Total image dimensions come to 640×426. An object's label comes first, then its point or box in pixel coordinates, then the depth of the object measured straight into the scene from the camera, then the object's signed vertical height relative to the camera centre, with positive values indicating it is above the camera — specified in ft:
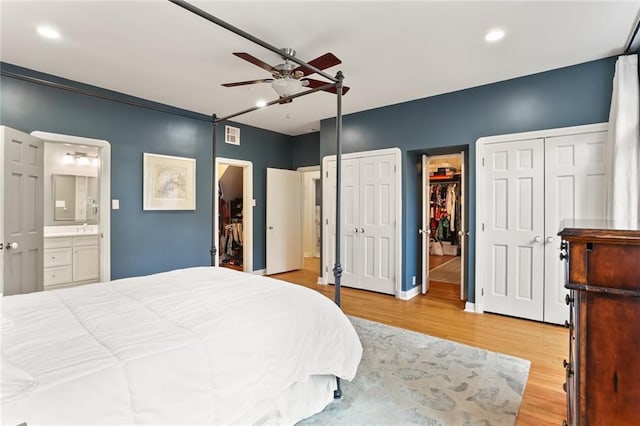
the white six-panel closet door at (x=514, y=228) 11.05 -0.65
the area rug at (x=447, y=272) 18.15 -3.99
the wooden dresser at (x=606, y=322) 3.09 -1.14
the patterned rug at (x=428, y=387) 5.97 -3.97
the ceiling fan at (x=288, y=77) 8.31 +3.73
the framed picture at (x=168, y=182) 13.64 +1.25
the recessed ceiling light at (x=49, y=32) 8.16 +4.74
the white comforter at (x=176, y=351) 3.21 -1.79
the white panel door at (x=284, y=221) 18.70 -0.70
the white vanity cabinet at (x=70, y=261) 13.80 -2.41
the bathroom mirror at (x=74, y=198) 15.66 +0.56
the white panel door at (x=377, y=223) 14.46 -0.64
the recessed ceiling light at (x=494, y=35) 8.19 +4.76
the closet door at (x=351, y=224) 15.49 -0.71
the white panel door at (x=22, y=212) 9.13 -0.11
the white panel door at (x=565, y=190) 10.02 +0.69
